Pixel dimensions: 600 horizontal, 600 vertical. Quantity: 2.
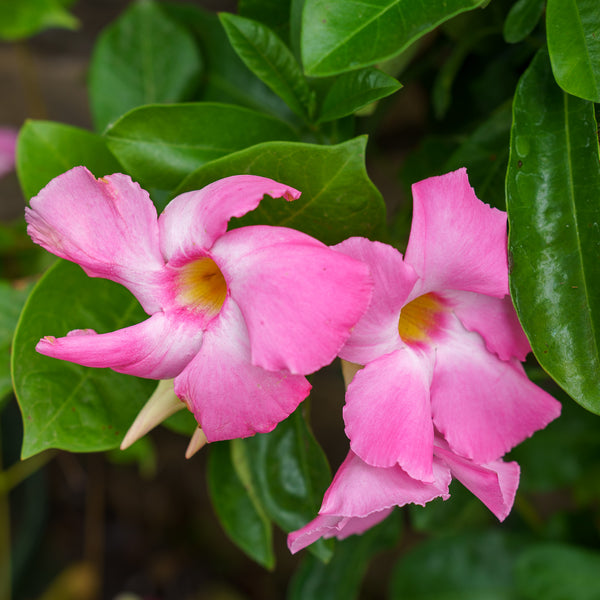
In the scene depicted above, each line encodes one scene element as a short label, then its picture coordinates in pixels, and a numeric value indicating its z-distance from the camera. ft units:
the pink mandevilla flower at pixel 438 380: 1.04
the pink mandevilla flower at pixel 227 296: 1.00
